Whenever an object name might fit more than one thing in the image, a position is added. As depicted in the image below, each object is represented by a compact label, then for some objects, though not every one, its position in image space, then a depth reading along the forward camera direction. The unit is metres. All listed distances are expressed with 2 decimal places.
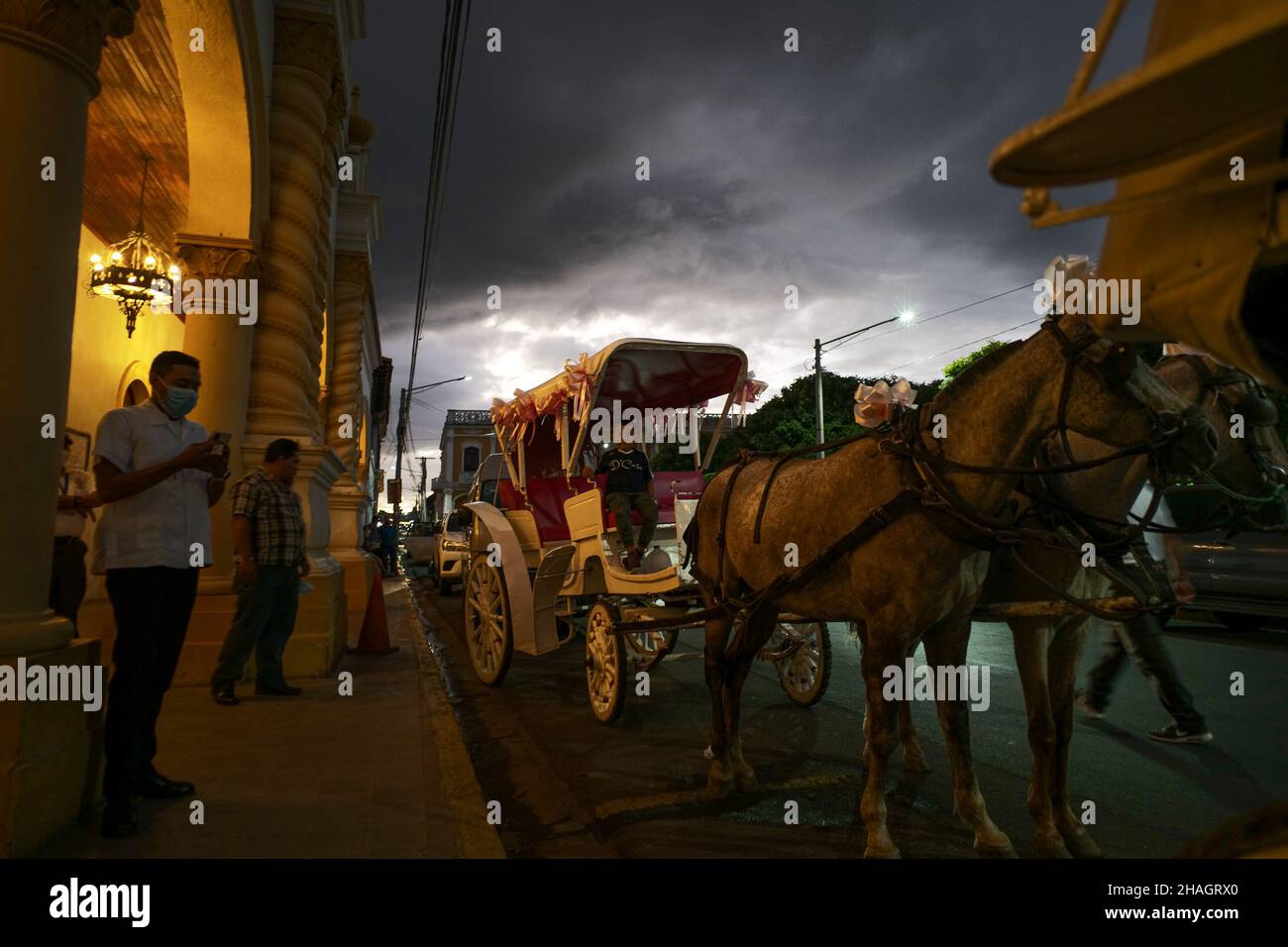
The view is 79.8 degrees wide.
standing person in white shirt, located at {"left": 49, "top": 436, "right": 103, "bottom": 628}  5.80
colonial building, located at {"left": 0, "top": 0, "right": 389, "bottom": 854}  3.09
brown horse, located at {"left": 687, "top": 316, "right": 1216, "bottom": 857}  2.98
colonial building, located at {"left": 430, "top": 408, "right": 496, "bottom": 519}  72.00
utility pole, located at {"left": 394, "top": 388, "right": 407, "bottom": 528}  28.13
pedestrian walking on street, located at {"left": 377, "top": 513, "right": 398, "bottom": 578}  27.77
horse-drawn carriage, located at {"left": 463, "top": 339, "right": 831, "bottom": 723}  5.98
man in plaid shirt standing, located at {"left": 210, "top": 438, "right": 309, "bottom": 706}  5.80
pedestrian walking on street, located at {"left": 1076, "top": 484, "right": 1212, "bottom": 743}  4.86
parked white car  18.59
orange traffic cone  8.86
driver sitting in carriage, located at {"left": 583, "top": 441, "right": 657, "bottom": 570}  6.85
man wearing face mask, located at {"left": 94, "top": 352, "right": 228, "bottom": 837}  3.27
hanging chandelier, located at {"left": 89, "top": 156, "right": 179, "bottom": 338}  8.30
